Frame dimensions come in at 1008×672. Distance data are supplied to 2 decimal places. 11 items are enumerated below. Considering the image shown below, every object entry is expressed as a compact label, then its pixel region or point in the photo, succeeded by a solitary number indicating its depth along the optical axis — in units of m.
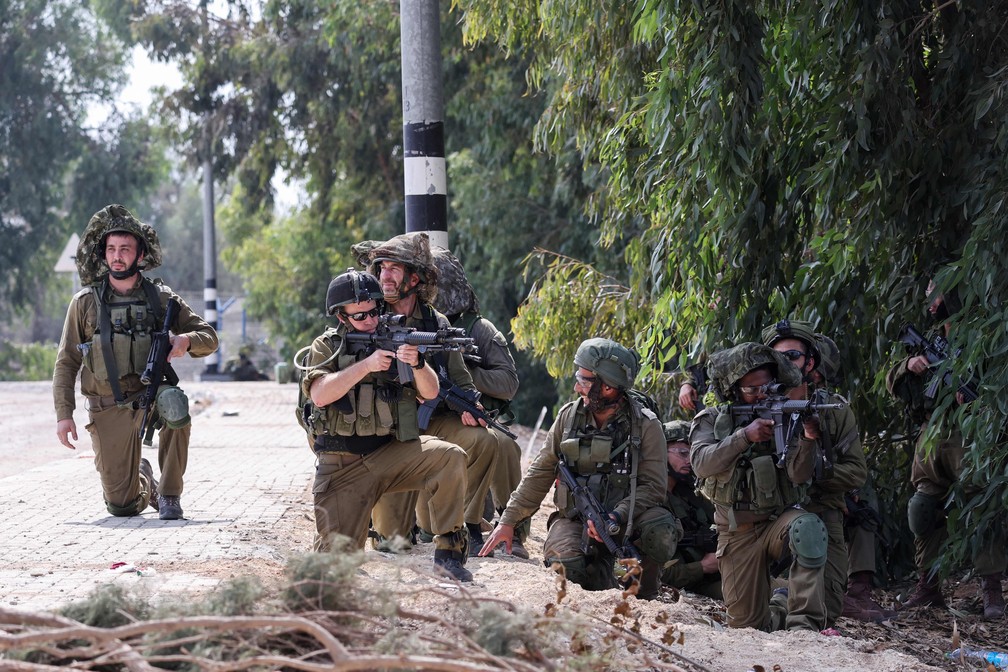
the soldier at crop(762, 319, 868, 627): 14.41
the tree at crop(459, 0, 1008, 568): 14.77
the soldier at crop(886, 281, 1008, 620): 15.87
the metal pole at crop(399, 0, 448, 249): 17.05
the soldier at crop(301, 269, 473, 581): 13.08
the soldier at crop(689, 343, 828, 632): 13.82
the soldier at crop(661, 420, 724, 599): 17.50
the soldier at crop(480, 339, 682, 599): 14.62
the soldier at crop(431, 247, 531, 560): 16.08
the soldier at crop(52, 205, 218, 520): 16.91
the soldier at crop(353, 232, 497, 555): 14.64
